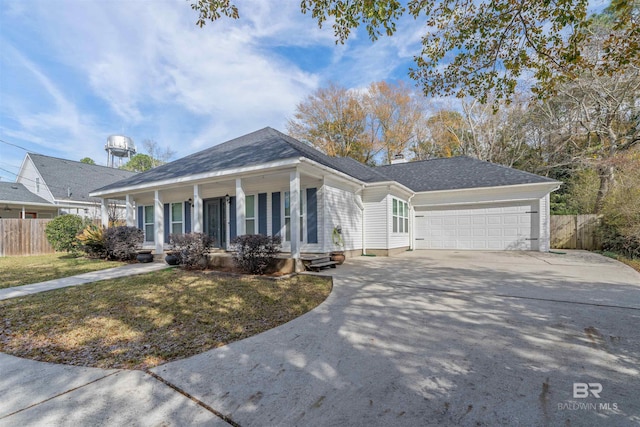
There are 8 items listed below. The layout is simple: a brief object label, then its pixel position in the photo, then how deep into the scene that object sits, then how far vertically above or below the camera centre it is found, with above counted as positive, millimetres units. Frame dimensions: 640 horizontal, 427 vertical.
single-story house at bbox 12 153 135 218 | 17766 +1837
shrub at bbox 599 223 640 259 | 9490 -1148
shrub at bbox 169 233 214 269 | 8203 -982
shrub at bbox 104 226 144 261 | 10039 -945
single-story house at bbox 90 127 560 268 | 8875 +415
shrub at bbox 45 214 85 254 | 12289 -794
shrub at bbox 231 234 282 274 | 7211 -970
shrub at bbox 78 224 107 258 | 10398 -1005
